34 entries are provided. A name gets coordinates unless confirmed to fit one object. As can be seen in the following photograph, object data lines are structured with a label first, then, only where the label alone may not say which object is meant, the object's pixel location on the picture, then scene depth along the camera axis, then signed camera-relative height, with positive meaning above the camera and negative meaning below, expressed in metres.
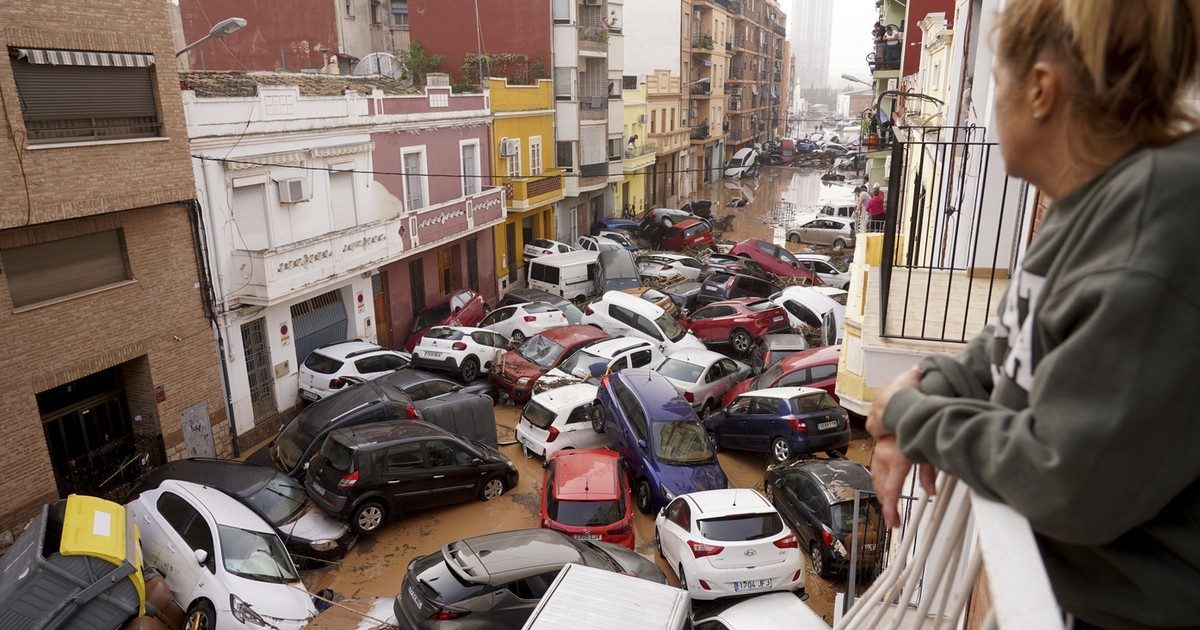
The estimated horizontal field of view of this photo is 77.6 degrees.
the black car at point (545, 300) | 21.14 -5.26
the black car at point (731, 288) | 22.56 -5.28
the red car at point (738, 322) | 19.44 -5.41
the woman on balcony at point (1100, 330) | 1.08 -0.34
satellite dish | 25.38 +1.62
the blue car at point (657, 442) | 11.80 -5.30
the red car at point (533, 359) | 16.56 -5.46
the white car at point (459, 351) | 17.44 -5.42
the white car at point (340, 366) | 15.95 -5.28
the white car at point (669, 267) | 26.33 -5.44
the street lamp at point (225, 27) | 13.30 +1.57
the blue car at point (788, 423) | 13.06 -5.42
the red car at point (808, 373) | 14.67 -5.07
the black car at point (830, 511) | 9.72 -5.40
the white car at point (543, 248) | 27.81 -4.93
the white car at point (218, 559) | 8.44 -5.11
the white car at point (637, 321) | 18.59 -5.28
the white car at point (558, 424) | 13.66 -5.57
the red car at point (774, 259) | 25.67 -5.04
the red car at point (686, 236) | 32.22 -5.28
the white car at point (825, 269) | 25.48 -5.47
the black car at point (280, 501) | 10.49 -5.36
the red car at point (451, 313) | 20.70 -5.54
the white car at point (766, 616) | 7.46 -5.01
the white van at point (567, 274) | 24.69 -5.23
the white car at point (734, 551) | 9.29 -5.37
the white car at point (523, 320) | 20.07 -5.46
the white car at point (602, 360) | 15.78 -5.30
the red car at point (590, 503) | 10.38 -5.36
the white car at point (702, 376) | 15.73 -5.52
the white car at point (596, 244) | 28.77 -5.02
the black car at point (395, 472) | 10.79 -5.25
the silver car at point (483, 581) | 7.50 -4.74
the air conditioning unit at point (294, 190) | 16.39 -1.60
